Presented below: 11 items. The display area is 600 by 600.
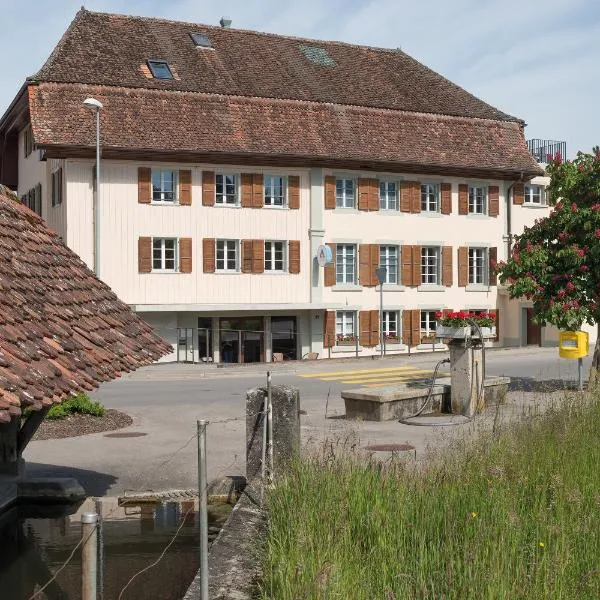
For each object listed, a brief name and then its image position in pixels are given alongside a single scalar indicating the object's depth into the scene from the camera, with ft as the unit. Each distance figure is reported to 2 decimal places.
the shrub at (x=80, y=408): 57.62
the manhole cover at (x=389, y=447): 46.52
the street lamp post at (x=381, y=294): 120.57
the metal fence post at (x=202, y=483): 17.16
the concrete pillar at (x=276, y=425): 32.63
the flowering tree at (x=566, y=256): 71.41
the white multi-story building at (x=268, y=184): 110.93
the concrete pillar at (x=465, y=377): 60.23
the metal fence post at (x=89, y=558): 12.98
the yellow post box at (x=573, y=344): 71.36
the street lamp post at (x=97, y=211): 96.58
